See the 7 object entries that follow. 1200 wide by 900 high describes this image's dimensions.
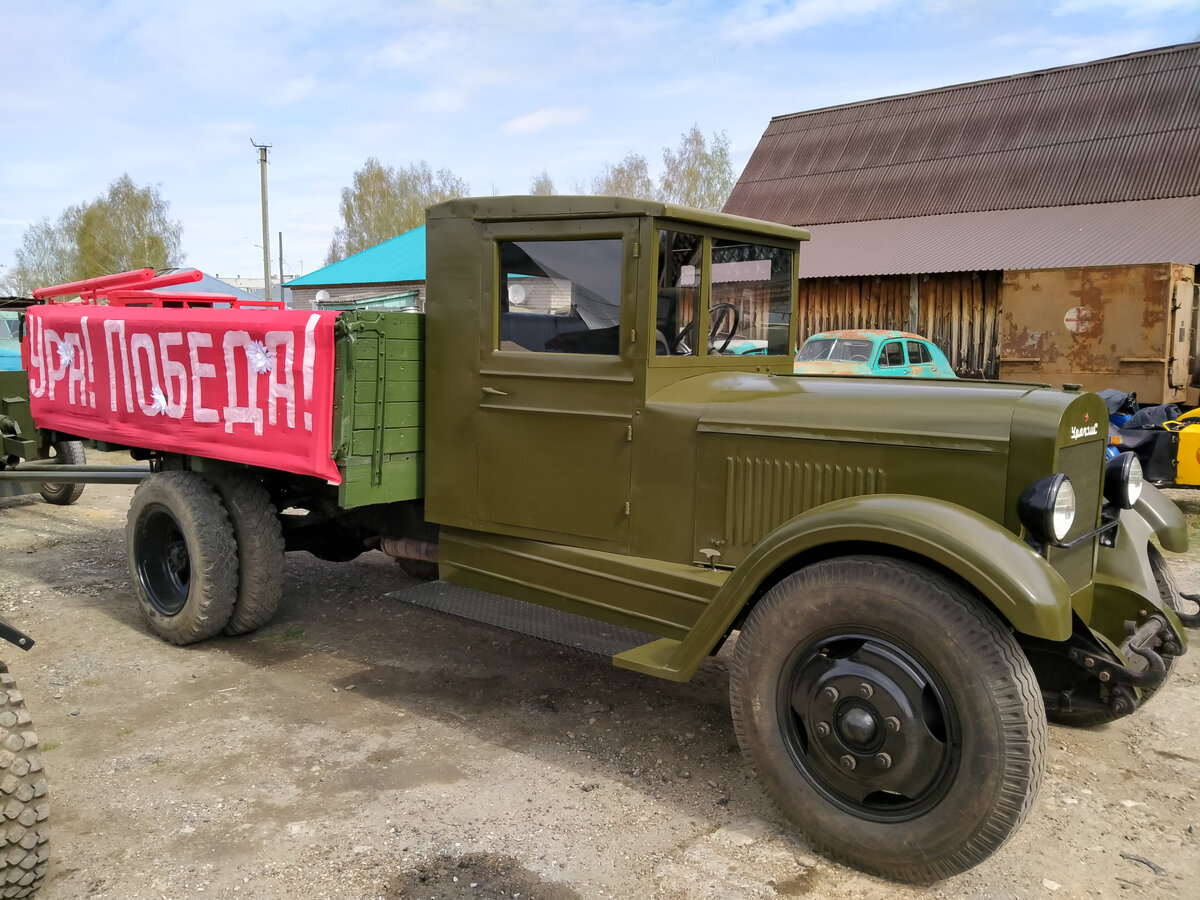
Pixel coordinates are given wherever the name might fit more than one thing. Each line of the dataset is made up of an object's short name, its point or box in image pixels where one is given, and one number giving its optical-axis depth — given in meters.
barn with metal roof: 10.92
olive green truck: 2.63
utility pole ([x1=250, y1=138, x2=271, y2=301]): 28.41
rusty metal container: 10.05
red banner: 4.00
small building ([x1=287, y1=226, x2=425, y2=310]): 21.70
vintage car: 11.23
